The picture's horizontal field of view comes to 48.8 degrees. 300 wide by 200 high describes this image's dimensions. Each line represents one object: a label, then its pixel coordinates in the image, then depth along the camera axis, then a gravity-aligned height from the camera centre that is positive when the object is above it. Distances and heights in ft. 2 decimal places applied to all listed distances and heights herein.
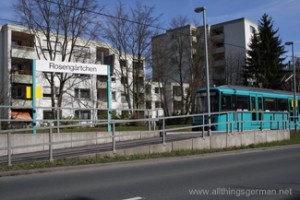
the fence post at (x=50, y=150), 35.81 -4.40
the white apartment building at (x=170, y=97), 189.98 +7.06
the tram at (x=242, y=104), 69.59 +0.96
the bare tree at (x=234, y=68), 191.11 +23.57
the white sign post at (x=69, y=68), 52.60 +7.13
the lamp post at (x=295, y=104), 87.88 +0.74
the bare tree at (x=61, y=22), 105.91 +28.80
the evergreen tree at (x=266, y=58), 160.25 +24.60
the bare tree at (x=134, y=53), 126.21 +21.93
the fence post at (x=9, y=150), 33.61 -4.07
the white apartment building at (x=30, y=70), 126.11 +16.59
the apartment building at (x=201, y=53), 146.20 +28.30
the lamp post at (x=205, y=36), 58.08 +13.03
